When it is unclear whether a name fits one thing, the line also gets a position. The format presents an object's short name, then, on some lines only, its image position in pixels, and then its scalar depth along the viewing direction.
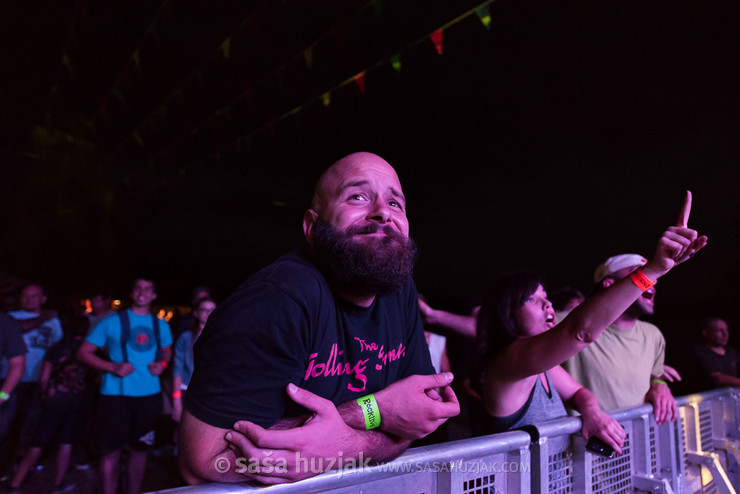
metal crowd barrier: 1.28
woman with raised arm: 1.74
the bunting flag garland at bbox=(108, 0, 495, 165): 4.62
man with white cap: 2.72
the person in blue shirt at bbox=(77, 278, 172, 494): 3.97
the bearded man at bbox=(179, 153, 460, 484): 1.11
